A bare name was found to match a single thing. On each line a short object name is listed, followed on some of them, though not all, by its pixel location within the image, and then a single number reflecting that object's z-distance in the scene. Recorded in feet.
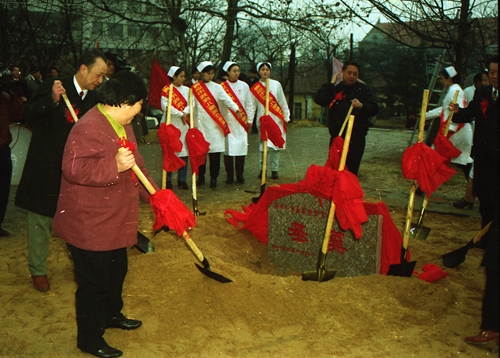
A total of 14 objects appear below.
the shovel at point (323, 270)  14.83
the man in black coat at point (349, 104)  23.01
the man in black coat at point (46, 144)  14.46
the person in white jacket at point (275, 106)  29.89
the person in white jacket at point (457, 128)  24.68
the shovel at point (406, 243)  15.46
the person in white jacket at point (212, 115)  29.25
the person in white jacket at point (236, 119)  30.66
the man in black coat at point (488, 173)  11.35
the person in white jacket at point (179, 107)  28.19
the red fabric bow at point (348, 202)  14.19
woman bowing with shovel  10.36
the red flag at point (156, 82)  23.06
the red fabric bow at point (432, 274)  15.51
